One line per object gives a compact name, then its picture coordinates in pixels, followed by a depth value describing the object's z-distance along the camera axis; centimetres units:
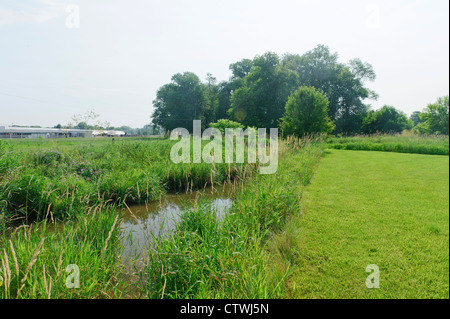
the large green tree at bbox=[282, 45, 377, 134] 3738
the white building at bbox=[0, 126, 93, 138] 4241
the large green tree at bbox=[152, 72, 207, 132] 4275
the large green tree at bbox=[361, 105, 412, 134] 3482
